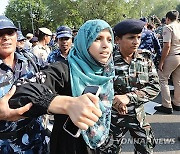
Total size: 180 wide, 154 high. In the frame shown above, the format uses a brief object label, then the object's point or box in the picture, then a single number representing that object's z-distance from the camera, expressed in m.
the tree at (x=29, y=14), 46.88
